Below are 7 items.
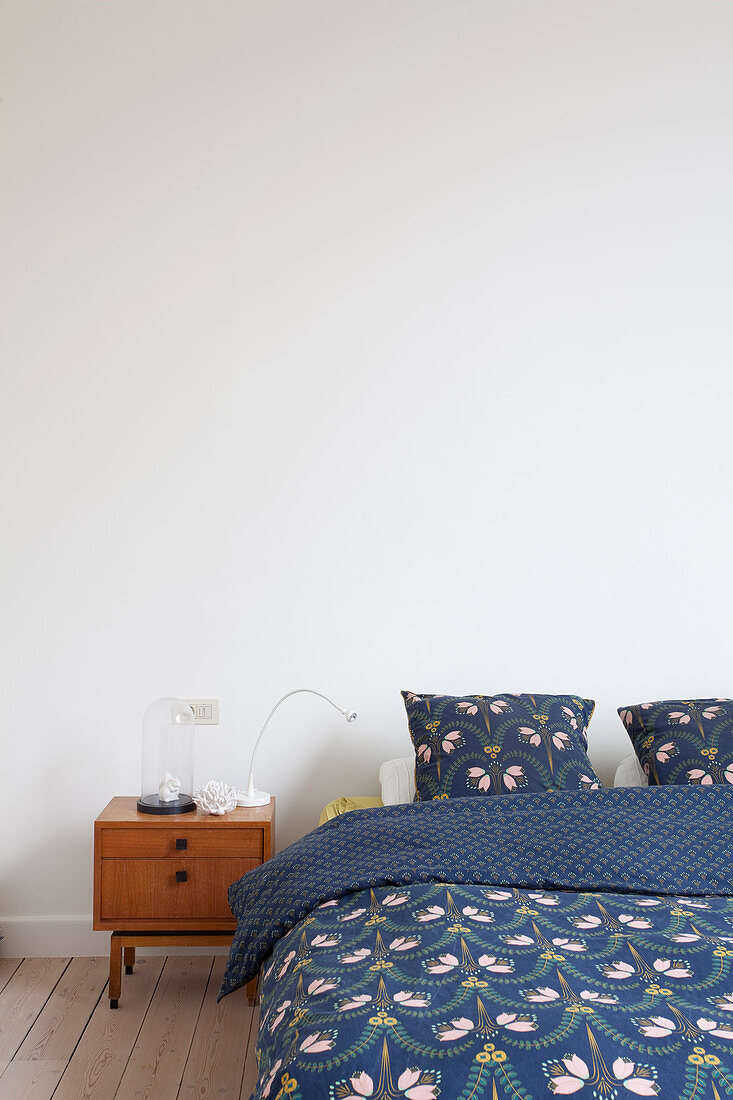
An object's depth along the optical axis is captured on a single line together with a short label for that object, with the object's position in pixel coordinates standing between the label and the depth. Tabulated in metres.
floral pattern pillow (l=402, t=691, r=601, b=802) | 2.23
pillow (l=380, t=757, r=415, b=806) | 2.39
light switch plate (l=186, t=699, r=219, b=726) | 2.62
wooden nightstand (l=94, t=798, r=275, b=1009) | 2.27
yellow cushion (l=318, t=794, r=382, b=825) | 2.44
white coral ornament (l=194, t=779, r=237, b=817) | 2.35
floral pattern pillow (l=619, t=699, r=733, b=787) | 2.26
